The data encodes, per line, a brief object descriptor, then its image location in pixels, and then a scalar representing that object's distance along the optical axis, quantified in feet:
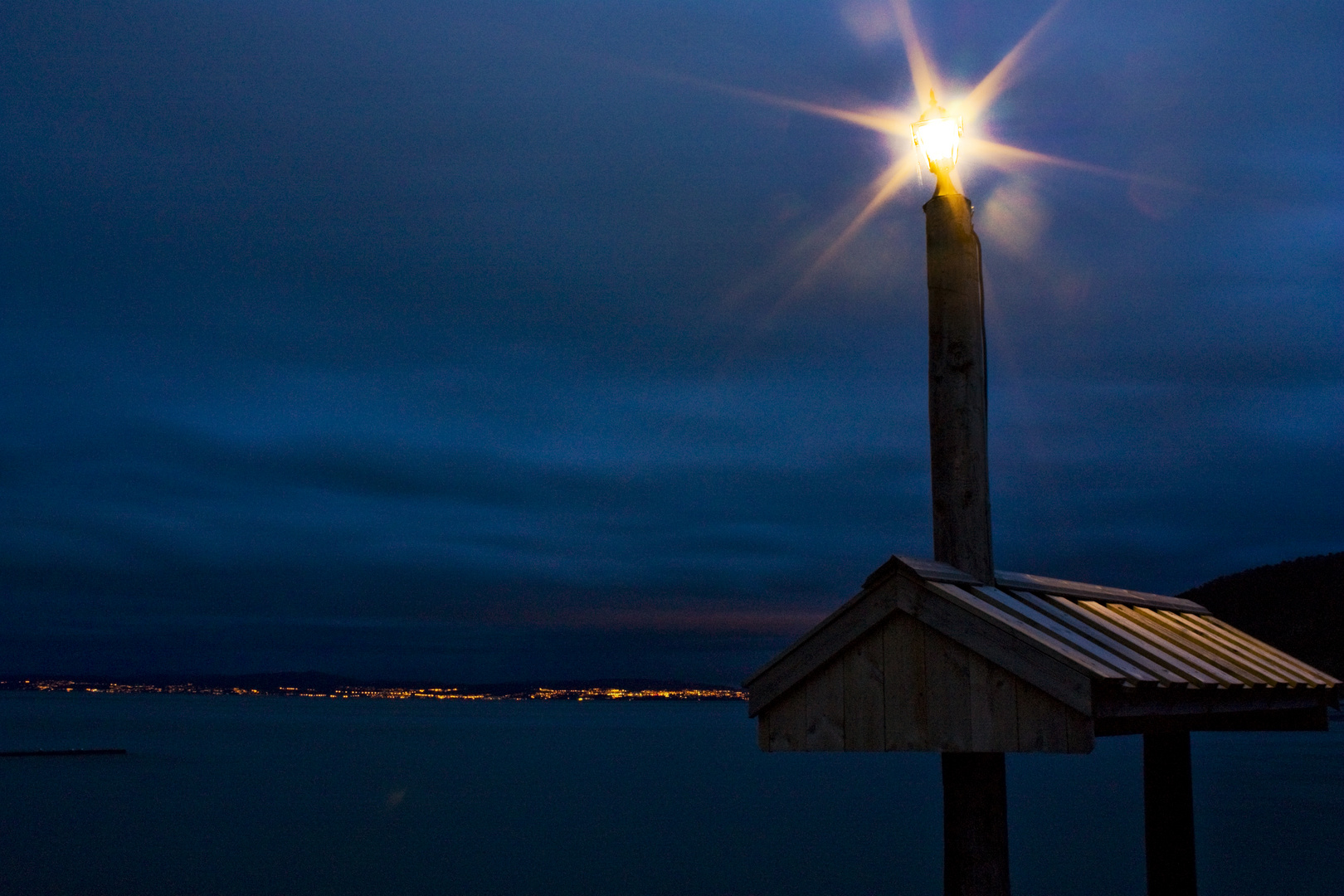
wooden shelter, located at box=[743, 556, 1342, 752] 20.93
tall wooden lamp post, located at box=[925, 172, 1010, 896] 23.51
